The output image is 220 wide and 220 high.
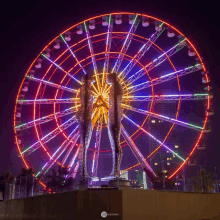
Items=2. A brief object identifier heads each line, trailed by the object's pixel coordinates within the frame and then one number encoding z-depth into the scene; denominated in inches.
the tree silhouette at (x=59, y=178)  938.0
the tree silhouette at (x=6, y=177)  1214.3
